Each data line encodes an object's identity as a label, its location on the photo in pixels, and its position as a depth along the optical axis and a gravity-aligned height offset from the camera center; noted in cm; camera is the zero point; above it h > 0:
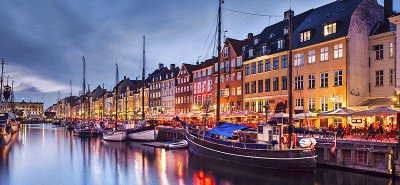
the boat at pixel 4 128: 5378 -394
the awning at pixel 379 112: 2853 -65
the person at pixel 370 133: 2827 -223
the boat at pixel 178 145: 4909 -547
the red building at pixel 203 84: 7176 +383
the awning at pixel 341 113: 3181 -81
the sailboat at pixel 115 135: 6253 -538
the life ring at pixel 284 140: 3048 -297
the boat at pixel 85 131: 7844 -576
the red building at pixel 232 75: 6099 +489
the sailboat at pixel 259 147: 2825 -370
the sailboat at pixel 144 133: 5998 -471
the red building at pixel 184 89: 8162 +334
